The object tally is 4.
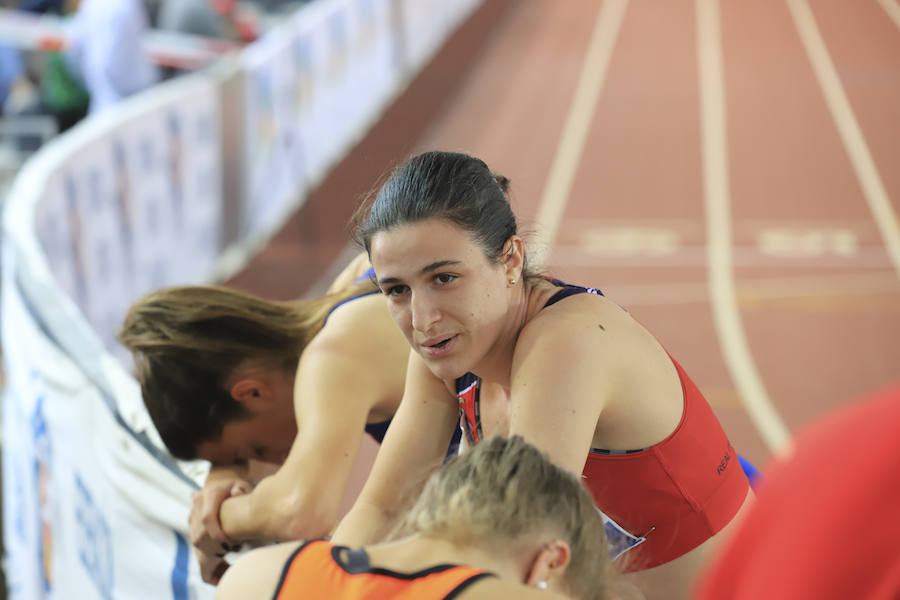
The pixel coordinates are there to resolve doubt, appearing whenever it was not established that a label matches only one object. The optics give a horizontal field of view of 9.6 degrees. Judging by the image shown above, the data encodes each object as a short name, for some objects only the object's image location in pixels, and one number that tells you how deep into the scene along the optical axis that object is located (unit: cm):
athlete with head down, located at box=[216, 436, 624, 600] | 811
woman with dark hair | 1034
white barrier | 1629
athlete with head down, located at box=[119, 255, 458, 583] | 1415
